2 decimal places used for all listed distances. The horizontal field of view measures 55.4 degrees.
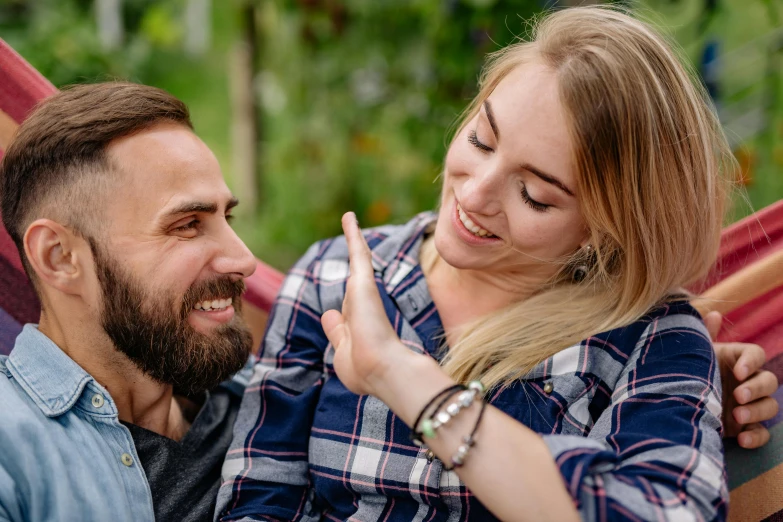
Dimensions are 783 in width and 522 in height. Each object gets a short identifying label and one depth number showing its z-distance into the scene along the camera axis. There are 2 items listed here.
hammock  1.57
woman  1.26
